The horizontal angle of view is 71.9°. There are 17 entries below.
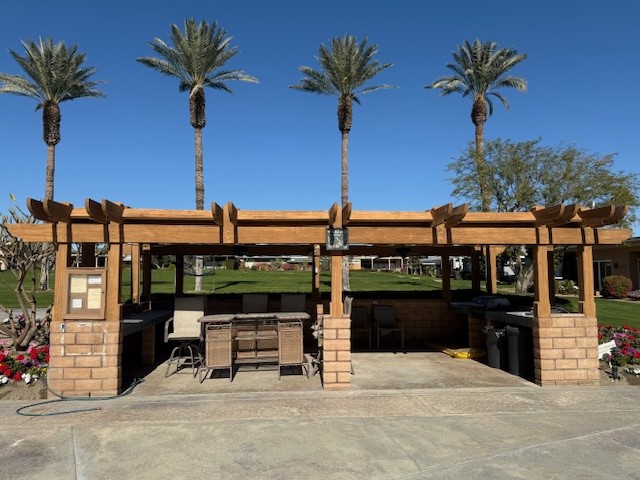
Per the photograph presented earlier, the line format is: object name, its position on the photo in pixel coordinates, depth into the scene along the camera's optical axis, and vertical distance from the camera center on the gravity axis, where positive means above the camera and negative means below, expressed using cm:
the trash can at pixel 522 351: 729 -127
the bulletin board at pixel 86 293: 619 -23
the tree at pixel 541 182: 1828 +403
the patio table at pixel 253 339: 678 -100
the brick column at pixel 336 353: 641 -114
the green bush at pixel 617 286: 2184 -60
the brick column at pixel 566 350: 670 -116
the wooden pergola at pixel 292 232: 613 +66
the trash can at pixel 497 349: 773 -131
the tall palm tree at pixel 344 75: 2169 +1008
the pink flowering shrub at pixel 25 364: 632 -130
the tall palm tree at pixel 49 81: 2106 +950
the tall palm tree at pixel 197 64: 2052 +1010
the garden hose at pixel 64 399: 530 -164
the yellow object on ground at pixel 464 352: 873 -157
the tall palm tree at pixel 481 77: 2220 +1025
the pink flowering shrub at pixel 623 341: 726 -121
